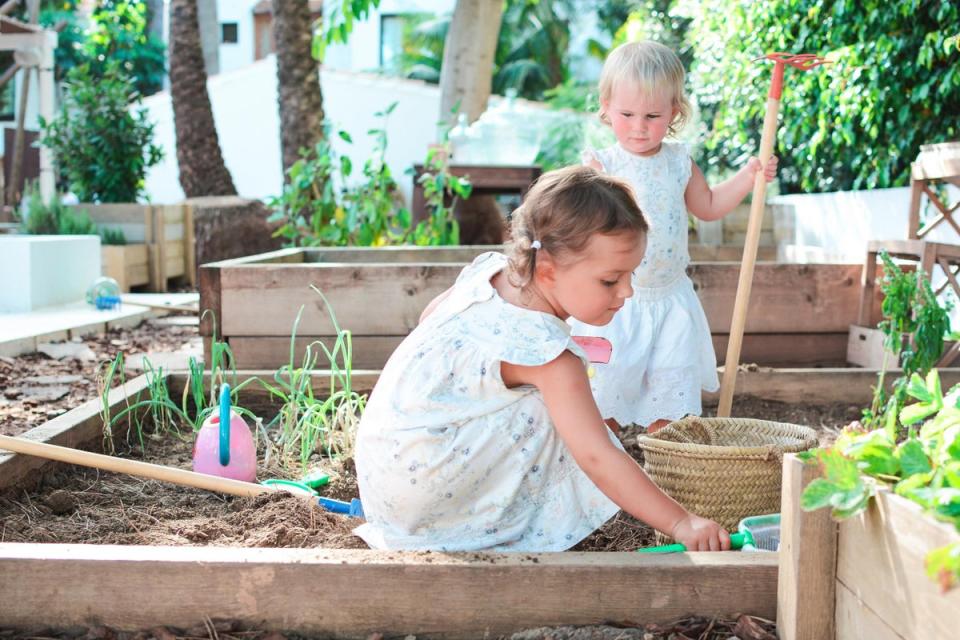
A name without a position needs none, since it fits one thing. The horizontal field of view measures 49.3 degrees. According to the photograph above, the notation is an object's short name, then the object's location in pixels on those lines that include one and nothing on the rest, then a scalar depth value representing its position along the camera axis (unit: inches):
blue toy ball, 240.1
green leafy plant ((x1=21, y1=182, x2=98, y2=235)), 311.0
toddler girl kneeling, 71.8
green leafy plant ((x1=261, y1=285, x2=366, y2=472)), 104.3
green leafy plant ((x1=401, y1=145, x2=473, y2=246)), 239.5
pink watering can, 95.1
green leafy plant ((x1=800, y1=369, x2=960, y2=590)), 46.0
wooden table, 272.4
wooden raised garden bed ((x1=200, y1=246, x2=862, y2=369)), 146.6
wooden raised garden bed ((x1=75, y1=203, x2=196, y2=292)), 325.1
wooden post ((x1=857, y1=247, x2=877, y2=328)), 151.3
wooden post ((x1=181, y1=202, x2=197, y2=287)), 351.6
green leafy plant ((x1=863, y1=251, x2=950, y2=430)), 114.0
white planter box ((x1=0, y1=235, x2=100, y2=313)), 235.1
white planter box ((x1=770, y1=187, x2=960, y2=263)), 203.0
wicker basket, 81.4
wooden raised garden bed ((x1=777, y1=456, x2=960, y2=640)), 45.1
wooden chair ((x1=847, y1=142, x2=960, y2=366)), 140.0
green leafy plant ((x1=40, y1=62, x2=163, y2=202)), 382.3
